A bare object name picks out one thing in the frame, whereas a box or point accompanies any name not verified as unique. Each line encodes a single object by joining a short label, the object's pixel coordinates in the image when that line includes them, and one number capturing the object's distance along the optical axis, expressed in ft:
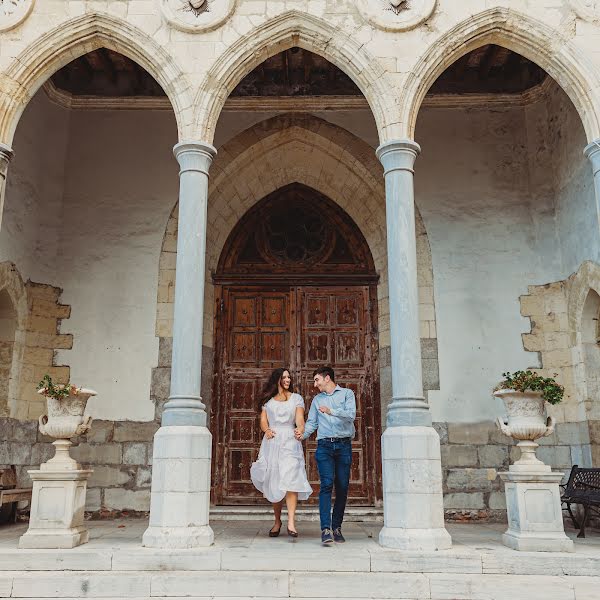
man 18.04
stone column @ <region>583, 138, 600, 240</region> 19.95
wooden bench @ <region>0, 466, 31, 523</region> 22.34
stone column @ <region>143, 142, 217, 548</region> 17.04
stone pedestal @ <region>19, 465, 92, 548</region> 17.06
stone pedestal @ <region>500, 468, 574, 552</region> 16.93
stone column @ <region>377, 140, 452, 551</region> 17.10
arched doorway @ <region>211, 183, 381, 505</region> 26.81
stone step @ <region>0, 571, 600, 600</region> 15.02
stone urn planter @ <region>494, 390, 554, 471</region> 18.26
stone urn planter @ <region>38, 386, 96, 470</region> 18.40
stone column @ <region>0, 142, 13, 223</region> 20.13
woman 18.58
